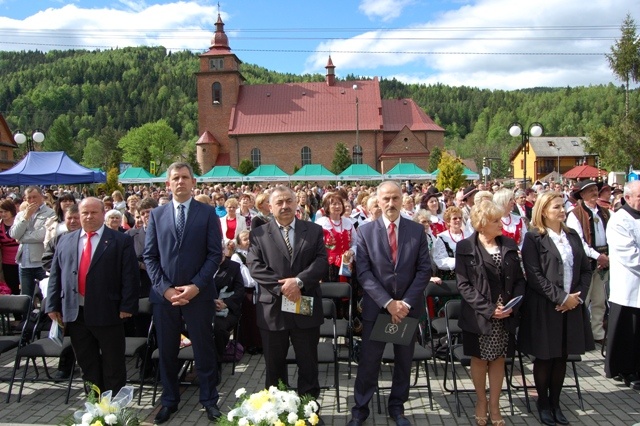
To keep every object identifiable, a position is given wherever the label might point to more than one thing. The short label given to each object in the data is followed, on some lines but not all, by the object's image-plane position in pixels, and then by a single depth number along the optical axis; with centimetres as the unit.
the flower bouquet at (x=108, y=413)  289
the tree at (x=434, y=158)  5036
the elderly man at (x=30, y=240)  736
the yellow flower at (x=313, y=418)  291
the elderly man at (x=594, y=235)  646
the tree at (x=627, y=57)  3397
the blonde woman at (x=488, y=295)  417
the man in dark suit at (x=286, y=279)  430
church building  5722
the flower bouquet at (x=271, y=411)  288
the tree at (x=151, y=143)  8188
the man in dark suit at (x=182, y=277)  441
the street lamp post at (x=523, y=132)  1647
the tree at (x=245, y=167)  4684
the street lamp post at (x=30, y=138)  1894
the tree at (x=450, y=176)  2694
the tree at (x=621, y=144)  3047
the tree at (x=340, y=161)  5091
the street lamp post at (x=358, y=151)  5722
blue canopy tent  1413
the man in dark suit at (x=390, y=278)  429
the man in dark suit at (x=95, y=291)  460
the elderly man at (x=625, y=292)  494
